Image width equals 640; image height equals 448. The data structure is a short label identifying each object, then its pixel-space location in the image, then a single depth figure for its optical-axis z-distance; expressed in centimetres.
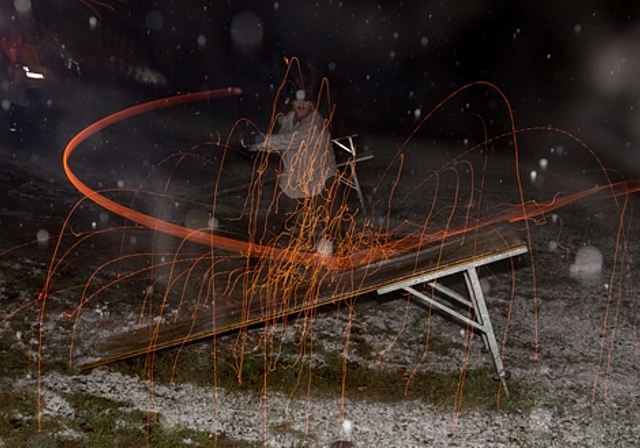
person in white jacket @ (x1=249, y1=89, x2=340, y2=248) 668
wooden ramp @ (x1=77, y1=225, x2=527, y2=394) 457
